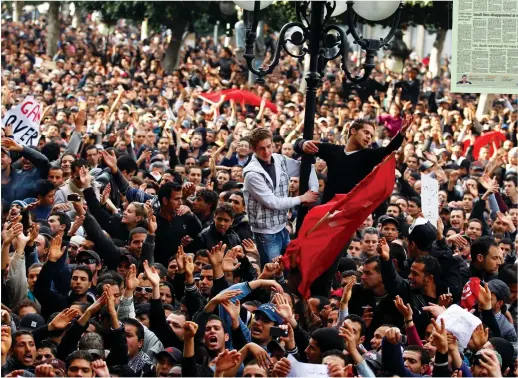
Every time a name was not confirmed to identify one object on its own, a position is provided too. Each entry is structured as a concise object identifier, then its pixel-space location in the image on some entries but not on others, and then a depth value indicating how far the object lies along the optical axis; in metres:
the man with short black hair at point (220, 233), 16.54
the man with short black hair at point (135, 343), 12.82
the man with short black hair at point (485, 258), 15.56
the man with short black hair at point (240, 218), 17.47
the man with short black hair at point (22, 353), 12.10
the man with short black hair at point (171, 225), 16.77
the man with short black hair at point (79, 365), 11.33
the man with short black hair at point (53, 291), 14.22
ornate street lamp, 14.57
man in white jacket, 14.89
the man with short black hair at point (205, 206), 18.25
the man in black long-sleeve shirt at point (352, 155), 14.40
